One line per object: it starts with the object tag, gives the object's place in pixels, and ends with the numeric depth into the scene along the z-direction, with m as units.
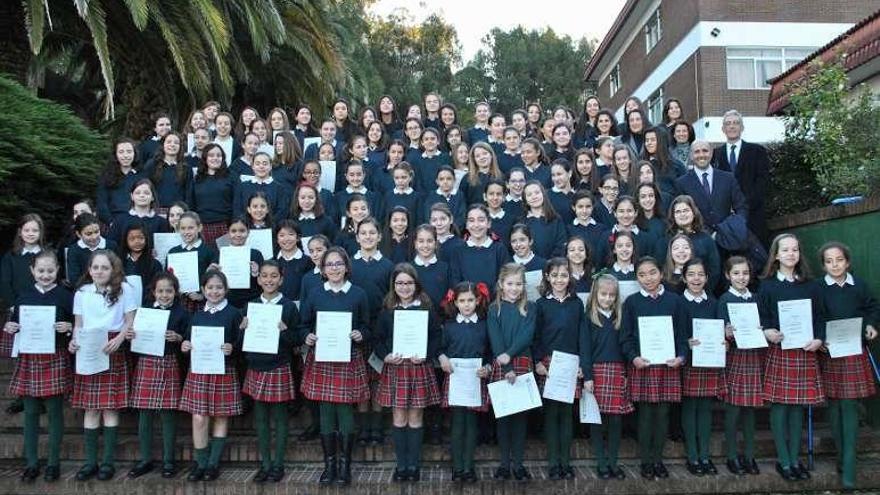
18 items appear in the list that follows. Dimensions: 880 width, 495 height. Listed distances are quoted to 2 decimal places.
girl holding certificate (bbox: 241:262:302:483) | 5.55
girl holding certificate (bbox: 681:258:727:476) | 5.53
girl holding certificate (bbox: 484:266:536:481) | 5.40
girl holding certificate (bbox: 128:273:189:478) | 5.58
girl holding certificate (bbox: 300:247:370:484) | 5.49
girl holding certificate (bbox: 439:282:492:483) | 5.44
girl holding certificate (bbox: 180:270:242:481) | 5.52
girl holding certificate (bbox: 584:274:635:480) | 5.44
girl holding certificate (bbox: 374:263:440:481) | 5.46
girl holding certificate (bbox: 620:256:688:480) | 5.45
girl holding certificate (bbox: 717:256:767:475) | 5.52
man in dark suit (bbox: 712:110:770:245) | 7.80
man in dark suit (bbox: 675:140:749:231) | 7.30
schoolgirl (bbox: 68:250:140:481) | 5.57
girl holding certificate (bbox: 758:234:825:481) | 5.45
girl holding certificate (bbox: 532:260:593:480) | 5.50
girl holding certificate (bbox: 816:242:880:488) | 5.45
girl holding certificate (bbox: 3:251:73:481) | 5.61
